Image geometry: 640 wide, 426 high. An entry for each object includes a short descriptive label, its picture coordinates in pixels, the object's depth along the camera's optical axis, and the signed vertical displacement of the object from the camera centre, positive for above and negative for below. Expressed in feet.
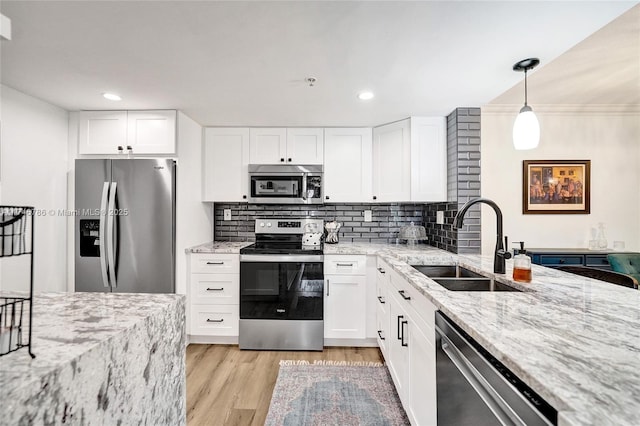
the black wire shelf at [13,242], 2.08 -0.20
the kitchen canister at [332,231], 10.89 -0.60
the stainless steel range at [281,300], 9.15 -2.63
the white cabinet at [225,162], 10.45 +1.83
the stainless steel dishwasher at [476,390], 2.28 -1.61
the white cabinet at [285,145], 10.43 +2.43
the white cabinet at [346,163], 10.45 +1.81
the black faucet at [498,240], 5.54 -0.47
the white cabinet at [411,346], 4.46 -2.42
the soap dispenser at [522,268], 4.90 -0.88
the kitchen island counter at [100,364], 2.00 -1.21
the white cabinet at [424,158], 9.36 +1.79
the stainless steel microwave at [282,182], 10.38 +1.13
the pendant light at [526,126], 5.95 +1.80
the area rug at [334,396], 6.09 -4.14
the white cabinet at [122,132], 8.88 +2.46
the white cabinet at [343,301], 9.29 -2.69
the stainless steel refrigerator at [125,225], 8.41 -0.31
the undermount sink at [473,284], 5.46 -1.29
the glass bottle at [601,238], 9.49 -0.72
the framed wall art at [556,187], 9.83 +0.94
